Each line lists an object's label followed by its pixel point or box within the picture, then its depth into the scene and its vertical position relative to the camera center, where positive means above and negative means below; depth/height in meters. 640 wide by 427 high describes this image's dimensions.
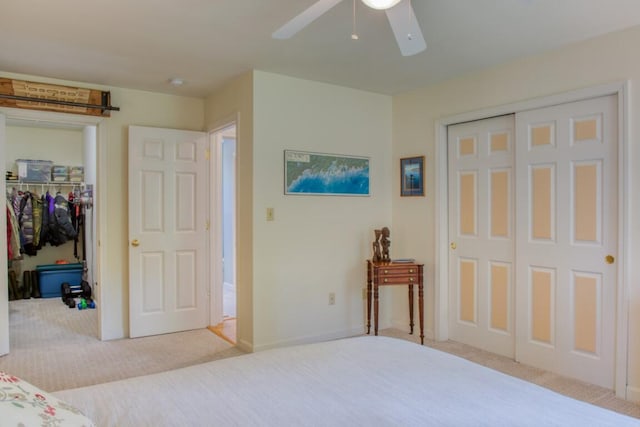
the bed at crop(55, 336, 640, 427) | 1.18 -0.57
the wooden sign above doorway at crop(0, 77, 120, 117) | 3.47 +0.98
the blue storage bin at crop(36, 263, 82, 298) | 5.78 -0.87
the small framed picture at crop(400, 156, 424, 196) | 4.01 +0.34
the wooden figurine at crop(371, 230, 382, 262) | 3.83 -0.34
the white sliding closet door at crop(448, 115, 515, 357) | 3.44 -0.19
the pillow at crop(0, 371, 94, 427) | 0.89 -0.43
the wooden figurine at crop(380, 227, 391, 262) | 3.83 -0.28
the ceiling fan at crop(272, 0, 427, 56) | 1.67 +0.79
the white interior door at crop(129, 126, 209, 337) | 3.97 -0.18
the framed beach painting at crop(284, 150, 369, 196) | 3.66 +0.34
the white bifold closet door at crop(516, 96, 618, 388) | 2.80 -0.19
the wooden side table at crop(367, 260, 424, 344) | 3.66 -0.58
